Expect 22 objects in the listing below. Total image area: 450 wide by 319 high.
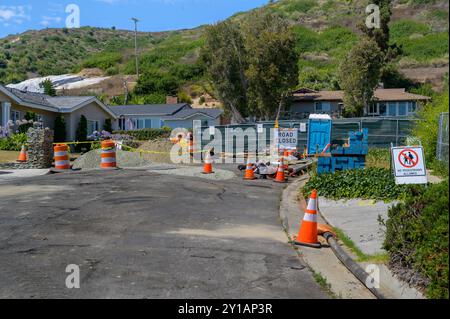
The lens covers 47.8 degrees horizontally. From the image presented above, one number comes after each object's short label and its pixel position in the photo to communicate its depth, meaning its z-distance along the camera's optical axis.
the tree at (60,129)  32.75
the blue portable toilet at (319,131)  27.38
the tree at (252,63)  47.28
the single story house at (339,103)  52.25
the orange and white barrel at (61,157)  19.38
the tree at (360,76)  48.25
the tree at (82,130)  34.03
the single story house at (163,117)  53.16
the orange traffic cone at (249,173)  17.23
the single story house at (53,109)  28.56
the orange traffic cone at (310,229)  8.40
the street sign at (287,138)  22.61
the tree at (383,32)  59.44
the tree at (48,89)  61.12
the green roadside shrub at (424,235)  5.21
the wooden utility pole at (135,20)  80.39
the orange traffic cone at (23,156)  21.76
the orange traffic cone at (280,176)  16.92
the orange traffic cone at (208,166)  18.31
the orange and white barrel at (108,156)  19.59
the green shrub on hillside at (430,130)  16.77
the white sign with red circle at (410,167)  9.16
